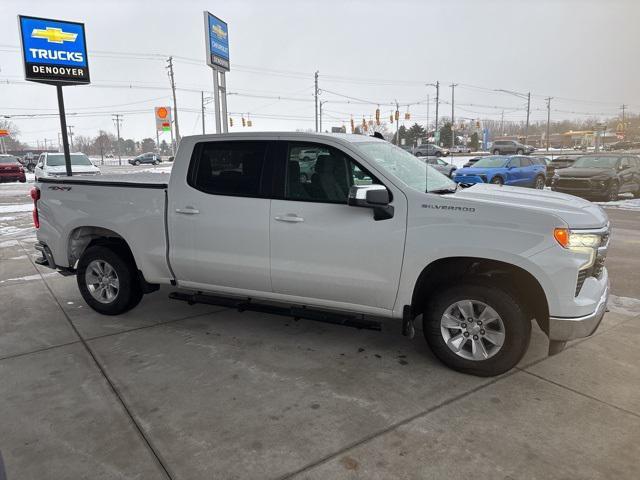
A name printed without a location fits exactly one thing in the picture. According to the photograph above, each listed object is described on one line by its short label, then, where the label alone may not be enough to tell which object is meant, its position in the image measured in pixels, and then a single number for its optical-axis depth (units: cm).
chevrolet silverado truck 349
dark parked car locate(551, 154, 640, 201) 1611
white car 1836
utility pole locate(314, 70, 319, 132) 6579
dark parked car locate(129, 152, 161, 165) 6088
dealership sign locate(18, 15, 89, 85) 1006
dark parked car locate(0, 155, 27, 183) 2716
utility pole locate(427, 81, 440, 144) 6520
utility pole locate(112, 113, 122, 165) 10538
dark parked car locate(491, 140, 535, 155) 4694
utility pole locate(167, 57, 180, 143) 5832
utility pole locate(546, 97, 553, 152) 9425
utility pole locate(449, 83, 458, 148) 7350
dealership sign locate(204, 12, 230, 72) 1598
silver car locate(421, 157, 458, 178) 2294
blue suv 1789
